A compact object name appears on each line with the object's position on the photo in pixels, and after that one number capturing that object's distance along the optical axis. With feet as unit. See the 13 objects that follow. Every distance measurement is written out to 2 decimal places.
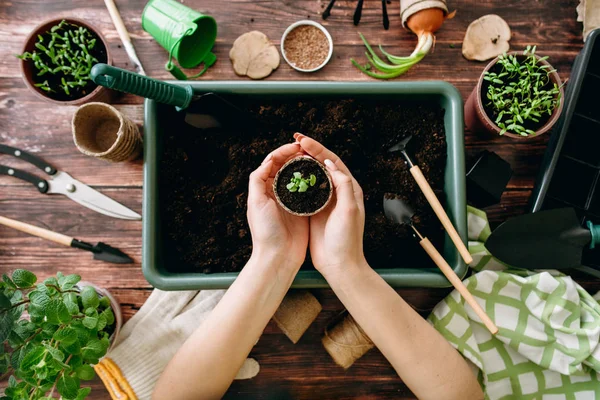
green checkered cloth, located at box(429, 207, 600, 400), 3.26
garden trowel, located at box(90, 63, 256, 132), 2.50
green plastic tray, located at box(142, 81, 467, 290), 2.85
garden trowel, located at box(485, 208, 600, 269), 3.20
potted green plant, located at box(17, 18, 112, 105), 3.20
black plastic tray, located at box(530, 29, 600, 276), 3.20
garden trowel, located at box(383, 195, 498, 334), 2.81
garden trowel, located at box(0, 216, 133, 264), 3.36
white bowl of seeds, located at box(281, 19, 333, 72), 3.57
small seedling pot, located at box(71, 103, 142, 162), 3.00
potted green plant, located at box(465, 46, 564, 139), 3.01
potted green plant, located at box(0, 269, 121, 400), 2.48
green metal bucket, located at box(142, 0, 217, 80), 3.15
